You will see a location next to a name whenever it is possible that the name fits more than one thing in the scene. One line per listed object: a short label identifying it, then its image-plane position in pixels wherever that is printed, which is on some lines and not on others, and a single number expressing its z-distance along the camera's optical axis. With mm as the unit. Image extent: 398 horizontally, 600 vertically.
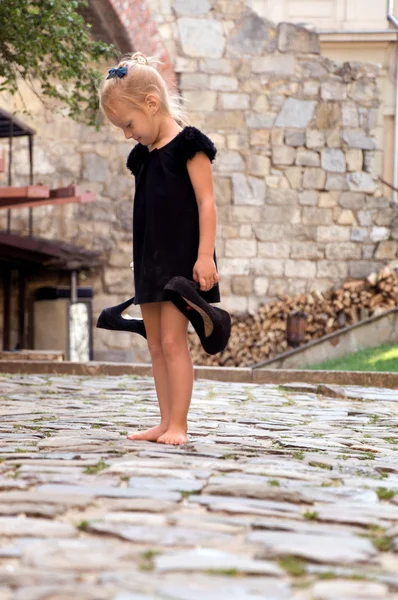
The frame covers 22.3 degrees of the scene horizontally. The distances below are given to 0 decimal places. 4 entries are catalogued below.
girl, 4090
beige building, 19266
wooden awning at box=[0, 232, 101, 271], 11109
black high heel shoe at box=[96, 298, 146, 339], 4441
